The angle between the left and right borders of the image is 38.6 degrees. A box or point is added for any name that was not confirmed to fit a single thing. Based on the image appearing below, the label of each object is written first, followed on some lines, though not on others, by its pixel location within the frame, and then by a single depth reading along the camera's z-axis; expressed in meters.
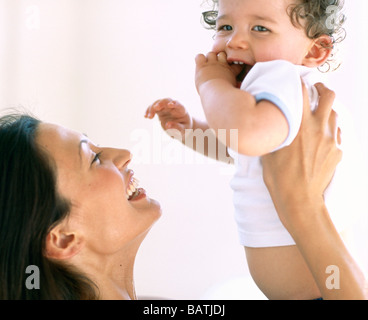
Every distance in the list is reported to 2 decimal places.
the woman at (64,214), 0.98
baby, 0.94
